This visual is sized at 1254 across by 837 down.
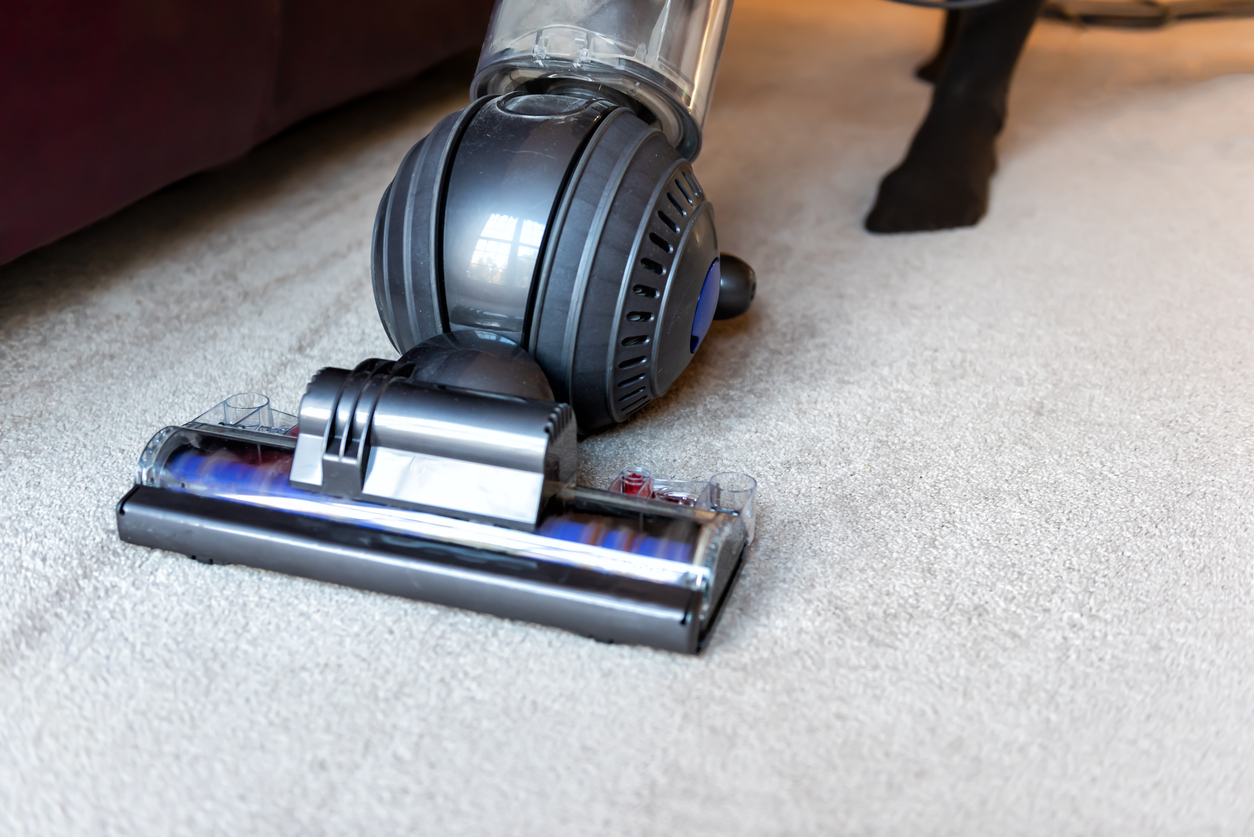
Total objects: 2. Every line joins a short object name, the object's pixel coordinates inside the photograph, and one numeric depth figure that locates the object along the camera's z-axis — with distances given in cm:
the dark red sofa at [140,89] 86
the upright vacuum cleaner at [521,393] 59
